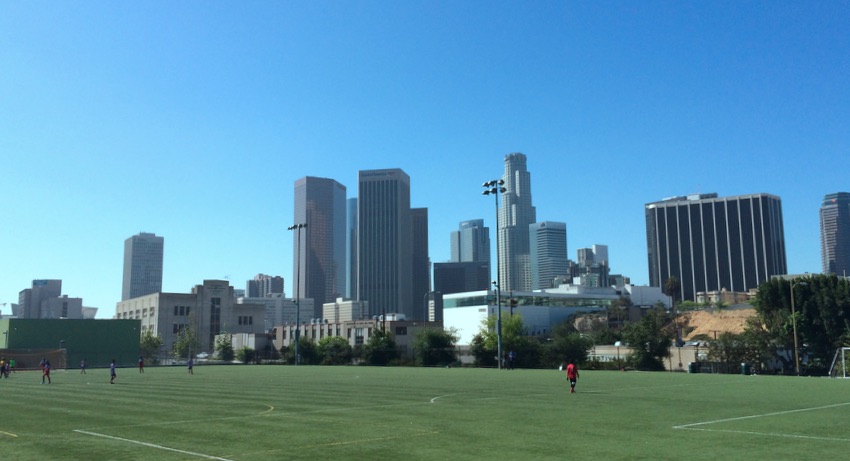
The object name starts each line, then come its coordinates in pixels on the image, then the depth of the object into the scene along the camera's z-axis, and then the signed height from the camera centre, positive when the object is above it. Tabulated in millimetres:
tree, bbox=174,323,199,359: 144638 -1638
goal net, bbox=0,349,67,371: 88188 -2453
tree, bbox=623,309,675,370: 68688 -1611
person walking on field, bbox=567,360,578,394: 33594 -2076
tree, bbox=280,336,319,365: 105712 -2783
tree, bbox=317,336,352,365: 102625 -2760
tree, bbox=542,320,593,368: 73438 -1881
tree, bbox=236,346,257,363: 119050 -3185
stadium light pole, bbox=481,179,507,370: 72500 +15158
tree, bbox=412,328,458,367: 88938 -2022
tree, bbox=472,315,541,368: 79312 -1832
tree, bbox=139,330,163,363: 134938 -1704
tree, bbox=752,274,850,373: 70688 +1950
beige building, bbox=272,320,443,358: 149750 +914
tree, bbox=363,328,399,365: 95938 -2341
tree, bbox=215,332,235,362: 132000 -2720
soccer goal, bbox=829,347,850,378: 51200 -2692
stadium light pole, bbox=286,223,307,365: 95875 +453
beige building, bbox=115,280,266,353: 188750 +6347
